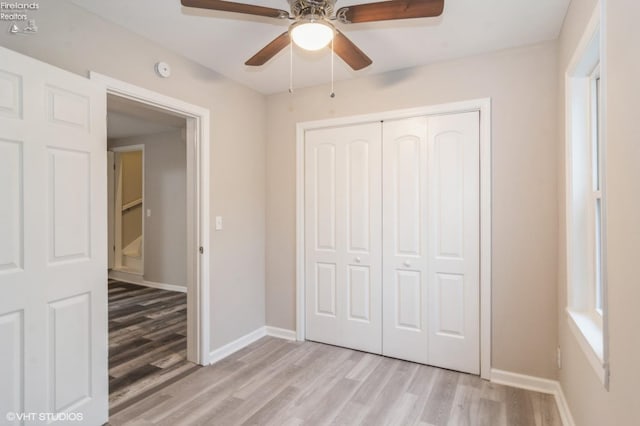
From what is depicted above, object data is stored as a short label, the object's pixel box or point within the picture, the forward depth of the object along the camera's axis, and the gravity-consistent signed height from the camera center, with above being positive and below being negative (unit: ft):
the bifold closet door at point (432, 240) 8.51 -0.75
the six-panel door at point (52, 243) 5.10 -0.50
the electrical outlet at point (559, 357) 7.33 -3.27
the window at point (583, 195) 5.95 +0.32
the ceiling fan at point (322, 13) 4.81 +3.05
